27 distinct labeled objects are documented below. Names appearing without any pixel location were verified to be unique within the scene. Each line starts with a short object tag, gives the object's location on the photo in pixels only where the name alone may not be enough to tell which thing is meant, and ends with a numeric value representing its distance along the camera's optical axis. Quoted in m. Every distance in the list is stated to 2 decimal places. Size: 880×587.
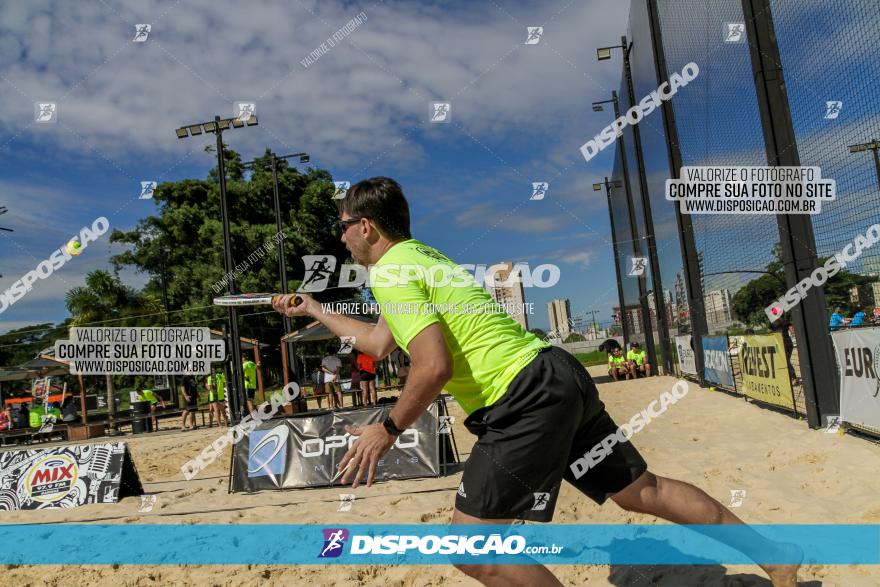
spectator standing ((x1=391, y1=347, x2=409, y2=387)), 12.97
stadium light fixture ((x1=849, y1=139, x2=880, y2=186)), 5.65
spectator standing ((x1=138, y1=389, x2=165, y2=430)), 16.47
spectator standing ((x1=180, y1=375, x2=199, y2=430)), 15.41
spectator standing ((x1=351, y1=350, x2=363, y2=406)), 15.54
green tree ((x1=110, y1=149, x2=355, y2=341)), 27.73
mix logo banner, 6.09
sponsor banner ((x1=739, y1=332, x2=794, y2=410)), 7.85
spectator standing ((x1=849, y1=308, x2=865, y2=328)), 8.65
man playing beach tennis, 1.98
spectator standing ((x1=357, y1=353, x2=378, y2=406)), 13.60
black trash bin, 16.03
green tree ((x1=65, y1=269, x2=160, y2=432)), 23.39
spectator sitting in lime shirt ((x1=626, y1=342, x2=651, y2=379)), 17.47
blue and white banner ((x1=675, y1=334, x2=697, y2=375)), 13.88
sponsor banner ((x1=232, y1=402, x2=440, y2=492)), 6.39
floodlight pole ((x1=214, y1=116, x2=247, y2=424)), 12.66
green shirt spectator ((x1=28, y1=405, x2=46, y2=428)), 17.00
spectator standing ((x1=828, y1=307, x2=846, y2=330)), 10.15
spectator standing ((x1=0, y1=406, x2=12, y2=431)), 17.44
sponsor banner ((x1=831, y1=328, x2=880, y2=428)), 5.37
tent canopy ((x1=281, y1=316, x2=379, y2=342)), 15.04
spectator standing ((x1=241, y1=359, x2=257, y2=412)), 14.23
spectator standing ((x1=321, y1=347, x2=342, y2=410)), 14.99
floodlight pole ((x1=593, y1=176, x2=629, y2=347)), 24.22
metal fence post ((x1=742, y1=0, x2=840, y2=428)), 6.44
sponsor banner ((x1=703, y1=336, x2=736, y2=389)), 10.79
